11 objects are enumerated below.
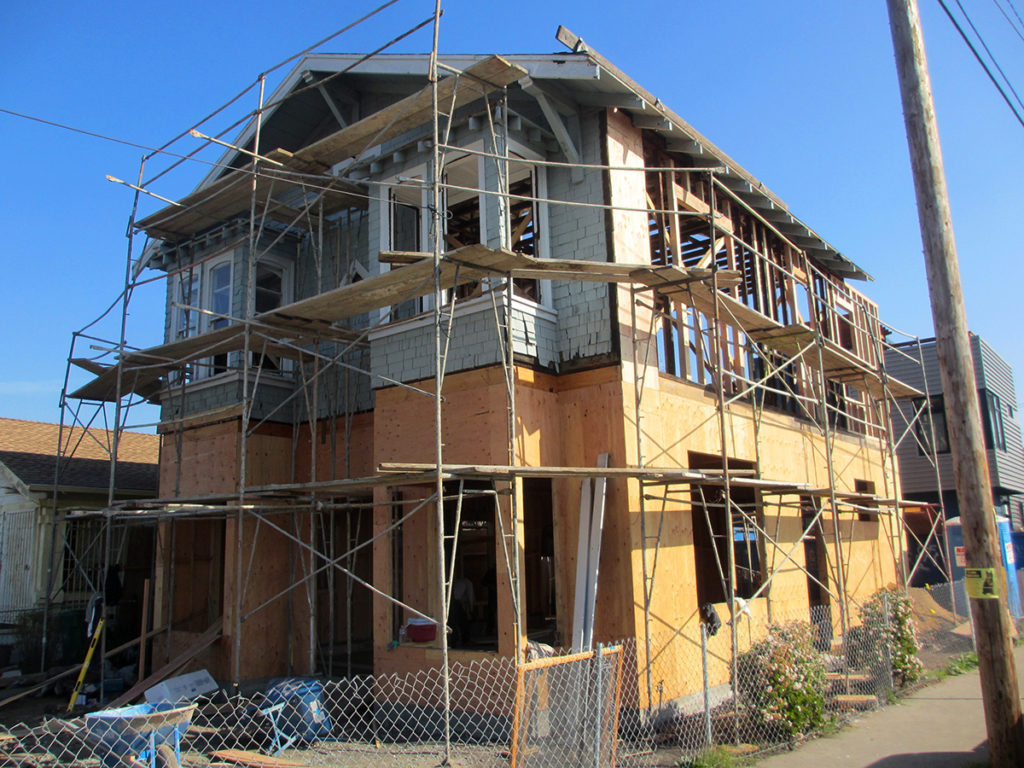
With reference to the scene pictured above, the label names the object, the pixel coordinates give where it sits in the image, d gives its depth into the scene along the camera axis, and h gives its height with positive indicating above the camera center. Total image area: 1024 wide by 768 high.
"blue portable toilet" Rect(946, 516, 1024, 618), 16.68 -0.56
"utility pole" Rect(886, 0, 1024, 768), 6.62 +1.27
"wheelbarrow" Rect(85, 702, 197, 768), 6.89 -1.52
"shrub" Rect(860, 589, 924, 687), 10.45 -1.24
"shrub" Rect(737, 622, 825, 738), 8.27 -1.50
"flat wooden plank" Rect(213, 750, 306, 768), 7.73 -2.00
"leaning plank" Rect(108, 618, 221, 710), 10.91 -1.51
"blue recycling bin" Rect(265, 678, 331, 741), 8.96 -1.80
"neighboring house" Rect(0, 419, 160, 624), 16.14 +0.90
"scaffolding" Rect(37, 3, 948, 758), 9.37 +3.20
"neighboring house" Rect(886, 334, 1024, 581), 24.64 +3.23
